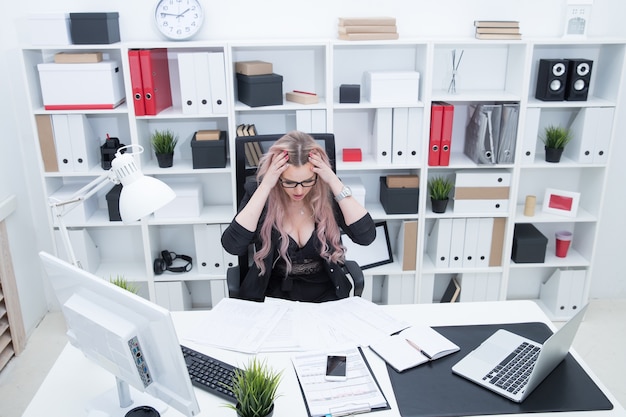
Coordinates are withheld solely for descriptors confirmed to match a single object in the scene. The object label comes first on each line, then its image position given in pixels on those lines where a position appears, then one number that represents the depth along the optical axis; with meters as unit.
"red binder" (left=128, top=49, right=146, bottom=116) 3.17
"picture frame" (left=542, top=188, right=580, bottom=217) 3.64
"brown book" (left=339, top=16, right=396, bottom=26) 3.20
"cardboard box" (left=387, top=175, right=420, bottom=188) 3.53
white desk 1.70
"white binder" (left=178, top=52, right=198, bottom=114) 3.21
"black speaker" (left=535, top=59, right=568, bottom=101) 3.38
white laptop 1.73
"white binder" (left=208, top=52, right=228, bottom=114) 3.22
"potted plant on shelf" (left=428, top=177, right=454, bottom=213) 3.55
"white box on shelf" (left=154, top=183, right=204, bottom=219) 3.48
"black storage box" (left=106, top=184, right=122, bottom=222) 3.41
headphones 3.66
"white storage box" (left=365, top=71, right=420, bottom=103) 3.33
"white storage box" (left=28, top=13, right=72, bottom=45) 3.12
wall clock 3.29
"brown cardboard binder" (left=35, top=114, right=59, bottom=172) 3.31
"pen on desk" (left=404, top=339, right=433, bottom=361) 1.93
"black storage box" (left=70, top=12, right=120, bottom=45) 3.12
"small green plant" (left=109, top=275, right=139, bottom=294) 2.05
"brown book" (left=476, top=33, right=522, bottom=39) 3.26
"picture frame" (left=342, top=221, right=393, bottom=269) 3.67
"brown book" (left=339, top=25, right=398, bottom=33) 3.21
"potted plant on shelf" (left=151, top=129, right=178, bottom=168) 3.38
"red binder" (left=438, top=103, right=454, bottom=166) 3.34
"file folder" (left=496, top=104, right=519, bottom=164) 3.35
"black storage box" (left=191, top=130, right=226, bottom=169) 3.35
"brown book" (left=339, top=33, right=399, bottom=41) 3.21
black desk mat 1.71
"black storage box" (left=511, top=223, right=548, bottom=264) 3.66
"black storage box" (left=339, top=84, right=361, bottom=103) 3.34
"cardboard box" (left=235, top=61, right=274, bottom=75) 3.22
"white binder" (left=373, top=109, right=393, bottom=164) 3.38
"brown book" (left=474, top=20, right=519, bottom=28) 3.26
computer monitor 1.41
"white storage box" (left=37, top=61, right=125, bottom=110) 3.20
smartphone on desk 1.82
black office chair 2.59
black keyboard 1.76
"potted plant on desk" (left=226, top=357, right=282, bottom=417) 1.58
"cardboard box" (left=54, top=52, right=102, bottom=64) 3.19
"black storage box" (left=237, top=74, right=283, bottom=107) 3.22
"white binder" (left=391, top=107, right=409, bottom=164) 3.37
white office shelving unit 3.32
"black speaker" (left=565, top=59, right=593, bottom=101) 3.37
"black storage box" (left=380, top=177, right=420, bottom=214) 3.50
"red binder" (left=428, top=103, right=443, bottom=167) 3.35
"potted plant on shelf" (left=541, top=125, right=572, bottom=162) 3.50
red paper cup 3.72
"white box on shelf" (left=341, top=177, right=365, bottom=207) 3.46
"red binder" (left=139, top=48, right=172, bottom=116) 3.19
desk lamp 1.59
